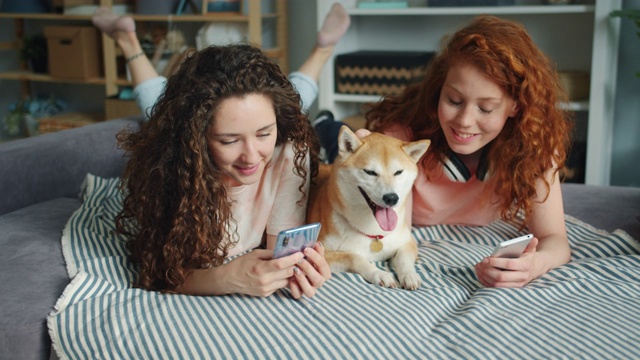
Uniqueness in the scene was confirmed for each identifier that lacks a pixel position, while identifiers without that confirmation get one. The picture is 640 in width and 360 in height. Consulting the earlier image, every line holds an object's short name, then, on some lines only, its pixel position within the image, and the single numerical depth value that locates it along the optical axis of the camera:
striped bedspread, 1.10
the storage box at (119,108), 3.40
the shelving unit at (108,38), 3.15
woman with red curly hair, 1.45
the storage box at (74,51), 3.51
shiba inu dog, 1.34
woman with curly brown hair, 1.27
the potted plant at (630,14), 2.29
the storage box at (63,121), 3.54
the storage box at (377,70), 2.88
